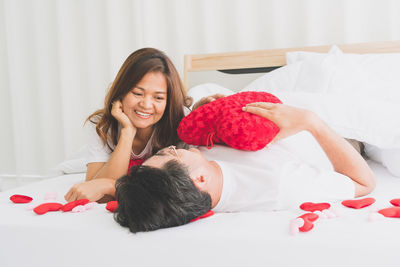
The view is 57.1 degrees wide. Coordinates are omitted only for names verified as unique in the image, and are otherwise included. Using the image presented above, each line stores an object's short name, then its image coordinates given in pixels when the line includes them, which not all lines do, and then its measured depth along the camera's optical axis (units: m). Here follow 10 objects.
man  0.73
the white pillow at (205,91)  1.80
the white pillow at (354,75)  1.57
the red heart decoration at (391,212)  0.75
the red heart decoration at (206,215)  0.79
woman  1.31
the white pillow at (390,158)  1.23
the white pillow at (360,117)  1.21
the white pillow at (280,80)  1.78
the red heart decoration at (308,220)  0.68
